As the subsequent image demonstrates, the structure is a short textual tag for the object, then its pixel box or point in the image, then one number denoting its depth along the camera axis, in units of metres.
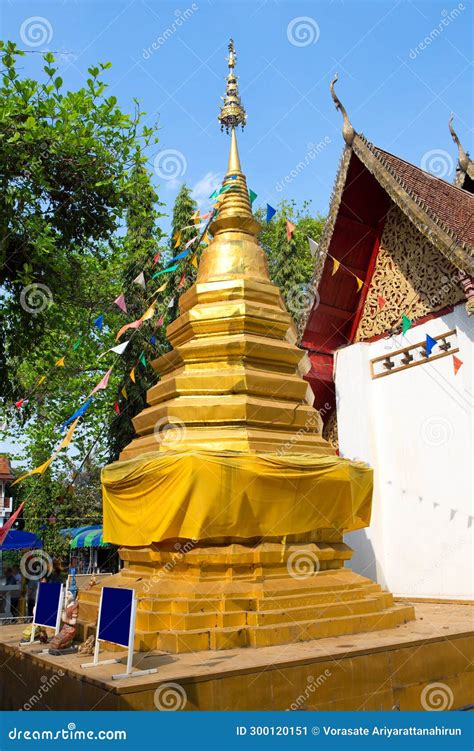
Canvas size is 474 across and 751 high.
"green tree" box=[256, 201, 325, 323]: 22.47
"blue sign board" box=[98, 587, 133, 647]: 5.18
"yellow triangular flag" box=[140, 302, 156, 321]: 10.07
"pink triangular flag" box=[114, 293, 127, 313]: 11.05
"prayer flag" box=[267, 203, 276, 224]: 11.24
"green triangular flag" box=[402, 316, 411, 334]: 11.09
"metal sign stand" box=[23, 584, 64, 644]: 6.51
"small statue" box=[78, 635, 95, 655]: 6.11
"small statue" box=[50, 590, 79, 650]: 6.31
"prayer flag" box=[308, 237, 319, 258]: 12.11
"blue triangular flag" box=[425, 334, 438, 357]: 10.61
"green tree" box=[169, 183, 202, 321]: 18.83
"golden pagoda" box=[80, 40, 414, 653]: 6.59
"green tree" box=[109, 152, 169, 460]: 17.20
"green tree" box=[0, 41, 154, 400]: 7.91
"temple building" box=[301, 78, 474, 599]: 10.17
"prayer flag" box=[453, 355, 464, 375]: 10.10
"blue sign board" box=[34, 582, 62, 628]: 6.65
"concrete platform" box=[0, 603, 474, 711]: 4.86
